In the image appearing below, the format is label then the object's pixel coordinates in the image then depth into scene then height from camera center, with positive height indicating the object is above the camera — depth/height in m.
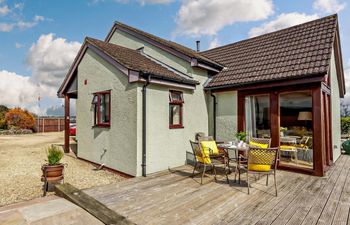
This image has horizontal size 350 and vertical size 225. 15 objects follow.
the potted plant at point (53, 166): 5.13 -1.30
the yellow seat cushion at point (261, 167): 4.84 -1.30
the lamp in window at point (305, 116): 7.47 -0.05
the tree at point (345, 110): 19.35 +0.43
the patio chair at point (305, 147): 7.65 -1.29
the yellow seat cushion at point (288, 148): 7.56 -1.28
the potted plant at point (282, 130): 7.35 -0.58
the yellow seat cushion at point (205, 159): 5.62 -1.24
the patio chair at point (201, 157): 5.62 -1.20
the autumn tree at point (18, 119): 24.27 -0.15
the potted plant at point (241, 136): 6.29 -0.66
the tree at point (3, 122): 24.52 -0.51
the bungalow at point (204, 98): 6.33 +0.66
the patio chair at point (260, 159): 4.75 -1.09
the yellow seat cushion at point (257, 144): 6.53 -0.98
